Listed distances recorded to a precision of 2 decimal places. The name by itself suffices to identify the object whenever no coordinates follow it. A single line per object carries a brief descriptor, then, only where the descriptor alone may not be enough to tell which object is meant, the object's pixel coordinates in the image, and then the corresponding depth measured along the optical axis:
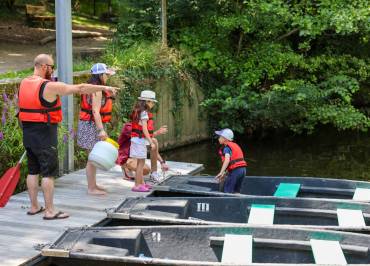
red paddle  7.15
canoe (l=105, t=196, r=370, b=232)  7.07
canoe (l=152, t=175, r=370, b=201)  8.24
